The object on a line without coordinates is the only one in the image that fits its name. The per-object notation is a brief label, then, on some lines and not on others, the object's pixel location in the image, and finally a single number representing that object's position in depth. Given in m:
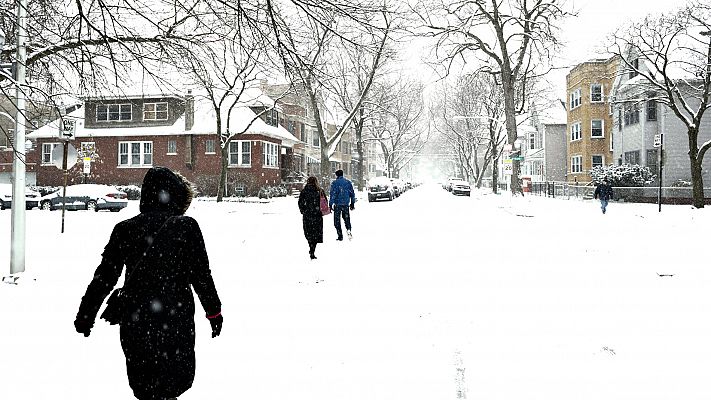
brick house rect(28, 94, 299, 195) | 40.69
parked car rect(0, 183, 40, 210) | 29.44
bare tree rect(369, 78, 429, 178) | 51.14
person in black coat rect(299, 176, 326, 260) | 11.58
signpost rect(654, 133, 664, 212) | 20.78
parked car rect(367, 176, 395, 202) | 39.59
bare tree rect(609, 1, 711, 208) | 25.14
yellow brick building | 45.28
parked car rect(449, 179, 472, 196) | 51.44
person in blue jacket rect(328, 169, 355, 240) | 14.17
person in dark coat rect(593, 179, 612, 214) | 23.36
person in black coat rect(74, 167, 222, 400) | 3.39
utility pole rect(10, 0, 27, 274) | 9.13
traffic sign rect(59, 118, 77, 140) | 12.70
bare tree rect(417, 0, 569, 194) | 27.23
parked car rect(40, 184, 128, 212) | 28.59
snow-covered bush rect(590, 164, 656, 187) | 34.03
